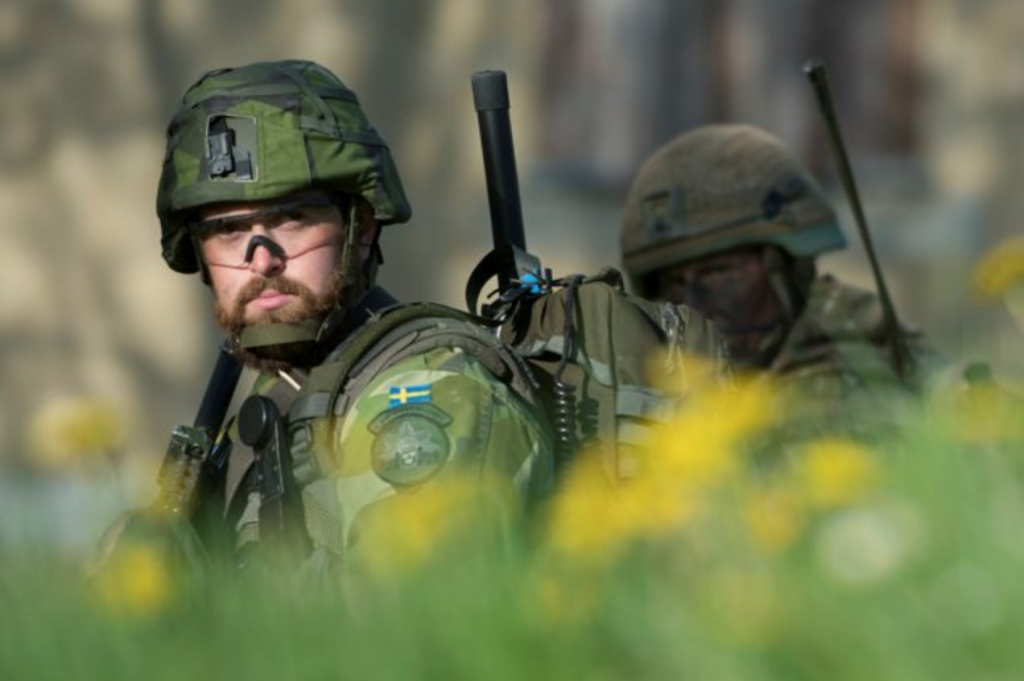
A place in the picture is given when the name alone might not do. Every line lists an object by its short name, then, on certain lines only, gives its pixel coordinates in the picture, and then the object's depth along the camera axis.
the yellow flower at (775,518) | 5.22
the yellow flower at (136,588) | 5.43
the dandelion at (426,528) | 5.80
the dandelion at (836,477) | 5.39
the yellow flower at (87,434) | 7.79
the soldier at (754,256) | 13.43
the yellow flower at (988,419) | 6.98
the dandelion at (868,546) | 4.71
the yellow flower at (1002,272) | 9.45
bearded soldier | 8.13
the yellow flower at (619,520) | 5.20
